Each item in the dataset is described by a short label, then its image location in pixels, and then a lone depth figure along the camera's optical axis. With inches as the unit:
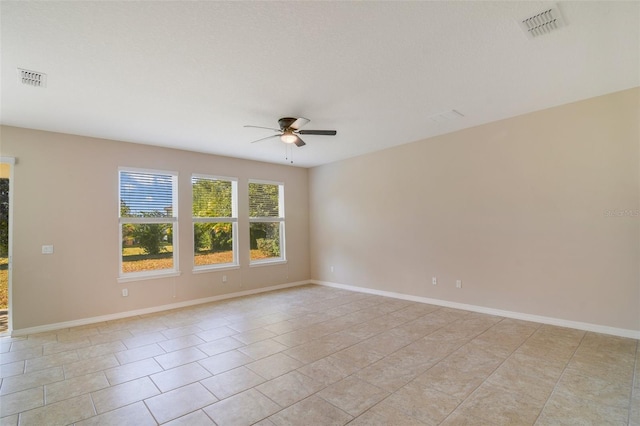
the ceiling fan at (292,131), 148.3
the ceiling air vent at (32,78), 109.0
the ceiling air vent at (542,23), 86.0
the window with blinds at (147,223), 196.2
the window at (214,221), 226.5
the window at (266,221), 257.4
